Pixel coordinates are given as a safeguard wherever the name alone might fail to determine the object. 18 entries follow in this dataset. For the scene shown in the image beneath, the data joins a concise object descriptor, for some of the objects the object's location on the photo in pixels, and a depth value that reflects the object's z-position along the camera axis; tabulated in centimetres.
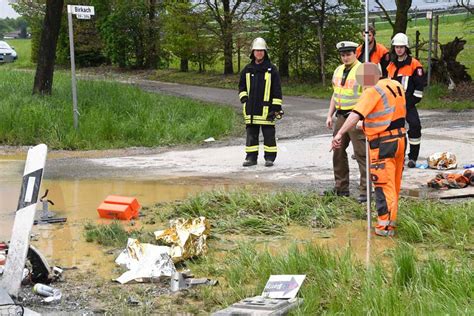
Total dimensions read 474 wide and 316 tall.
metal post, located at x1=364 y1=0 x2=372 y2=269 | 678
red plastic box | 802
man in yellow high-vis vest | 851
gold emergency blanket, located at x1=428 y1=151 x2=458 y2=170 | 1045
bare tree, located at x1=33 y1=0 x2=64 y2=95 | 1823
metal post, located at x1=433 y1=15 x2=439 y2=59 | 2153
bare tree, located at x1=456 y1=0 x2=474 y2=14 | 2127
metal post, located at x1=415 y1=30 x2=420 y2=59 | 2295
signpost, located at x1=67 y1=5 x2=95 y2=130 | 1319
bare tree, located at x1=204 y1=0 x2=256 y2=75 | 2852
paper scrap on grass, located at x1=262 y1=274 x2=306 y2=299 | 518
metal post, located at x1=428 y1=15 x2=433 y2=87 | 2018
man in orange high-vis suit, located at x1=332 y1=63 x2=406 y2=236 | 695
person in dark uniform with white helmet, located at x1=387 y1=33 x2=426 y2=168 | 1031
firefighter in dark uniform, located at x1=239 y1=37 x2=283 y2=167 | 1102
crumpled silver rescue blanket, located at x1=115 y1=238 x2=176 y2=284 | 610
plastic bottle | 570
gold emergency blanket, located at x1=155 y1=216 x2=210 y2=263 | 651
